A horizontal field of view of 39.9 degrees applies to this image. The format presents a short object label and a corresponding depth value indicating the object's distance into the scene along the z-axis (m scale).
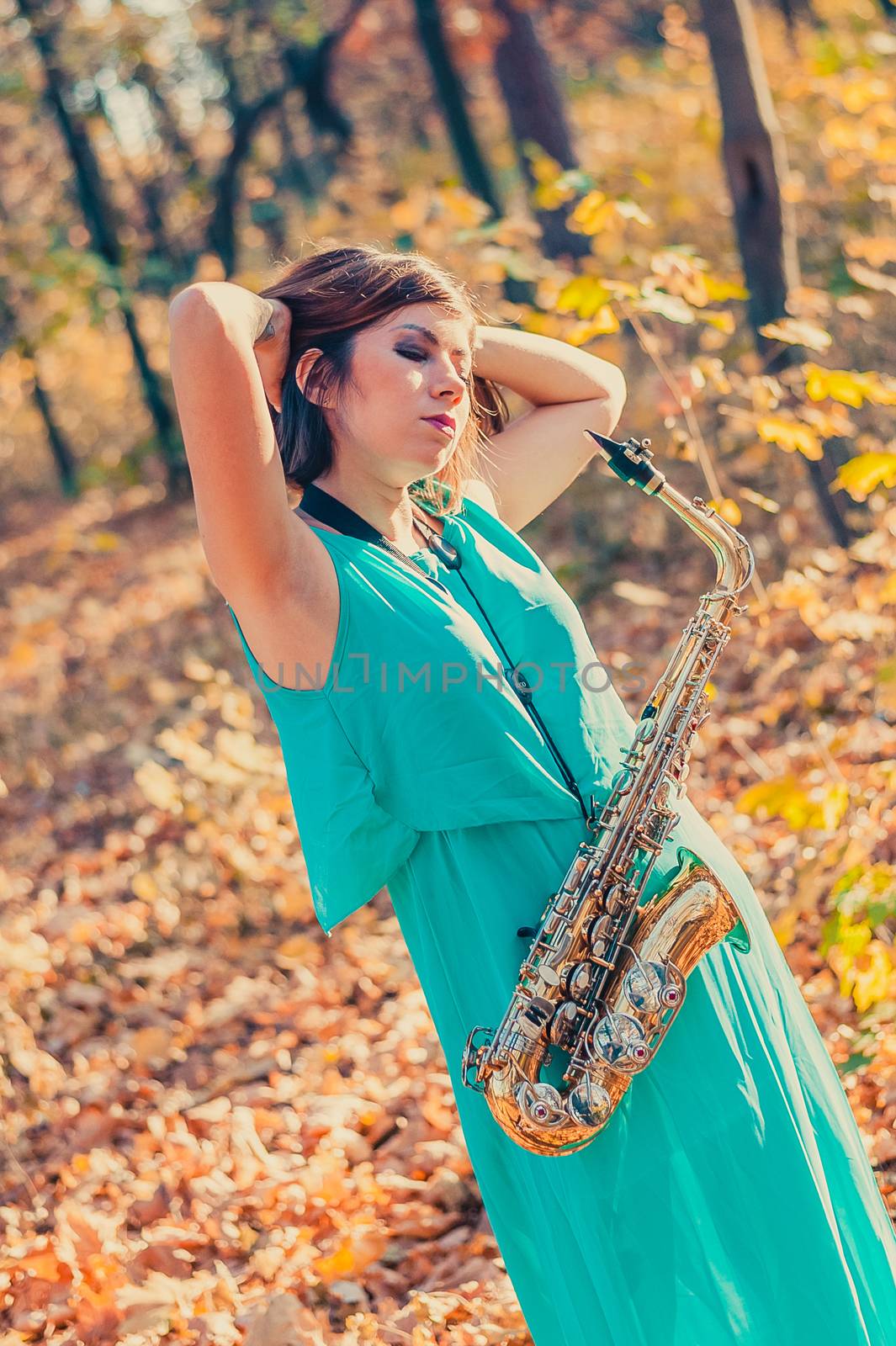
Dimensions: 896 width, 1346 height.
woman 2.06
